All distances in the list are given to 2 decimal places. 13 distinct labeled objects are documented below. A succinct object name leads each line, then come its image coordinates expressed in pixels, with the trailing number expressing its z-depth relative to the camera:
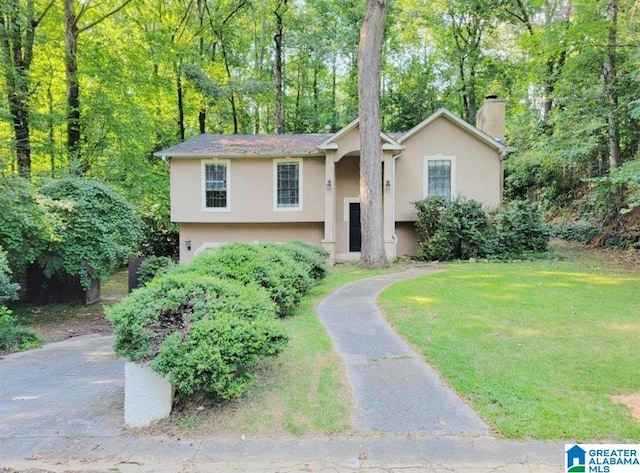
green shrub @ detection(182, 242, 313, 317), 6.22
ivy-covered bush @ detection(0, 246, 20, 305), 7.56
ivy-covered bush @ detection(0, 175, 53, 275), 8.80
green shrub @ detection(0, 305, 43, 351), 7.73
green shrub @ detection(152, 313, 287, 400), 3.46
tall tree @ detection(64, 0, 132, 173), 15.30
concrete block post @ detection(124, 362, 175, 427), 3.67
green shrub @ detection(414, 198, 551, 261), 14.59
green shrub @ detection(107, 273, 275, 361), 3.71
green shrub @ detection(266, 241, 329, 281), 9.13
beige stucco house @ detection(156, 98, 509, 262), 16.00
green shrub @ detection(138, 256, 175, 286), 12.55
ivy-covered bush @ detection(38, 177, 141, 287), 10.73
